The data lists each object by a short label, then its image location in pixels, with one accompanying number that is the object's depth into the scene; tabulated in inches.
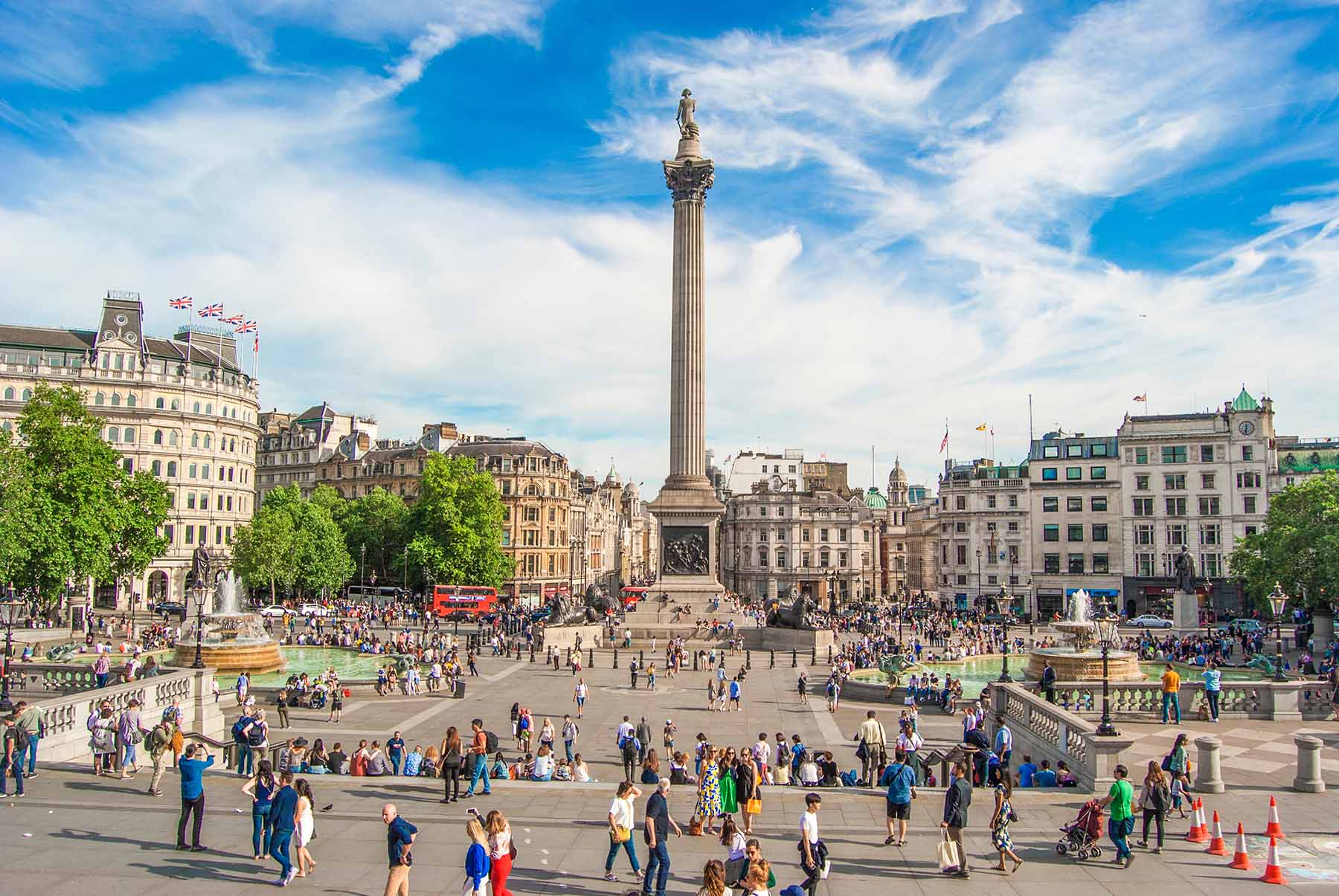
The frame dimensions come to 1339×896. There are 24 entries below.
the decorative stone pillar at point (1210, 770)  722.8
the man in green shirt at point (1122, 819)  560.4
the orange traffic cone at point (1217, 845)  589.0
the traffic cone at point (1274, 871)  534.6
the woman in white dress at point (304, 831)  518.0
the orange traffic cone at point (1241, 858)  559.5
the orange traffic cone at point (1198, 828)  613.9
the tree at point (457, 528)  2952.8
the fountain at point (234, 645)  1483.8
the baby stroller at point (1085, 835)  568.1
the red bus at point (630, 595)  3018.5
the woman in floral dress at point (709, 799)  612.1
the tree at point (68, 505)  1723.7
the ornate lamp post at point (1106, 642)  717.3
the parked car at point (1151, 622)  2605.8
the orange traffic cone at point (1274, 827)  563.8
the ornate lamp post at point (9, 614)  1000.9
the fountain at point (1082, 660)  1268.5
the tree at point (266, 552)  2657.5
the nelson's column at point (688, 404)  2404.0
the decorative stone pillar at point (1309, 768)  738.2
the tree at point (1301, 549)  1891.0
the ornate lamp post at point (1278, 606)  1184.2
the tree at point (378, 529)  3321.9
